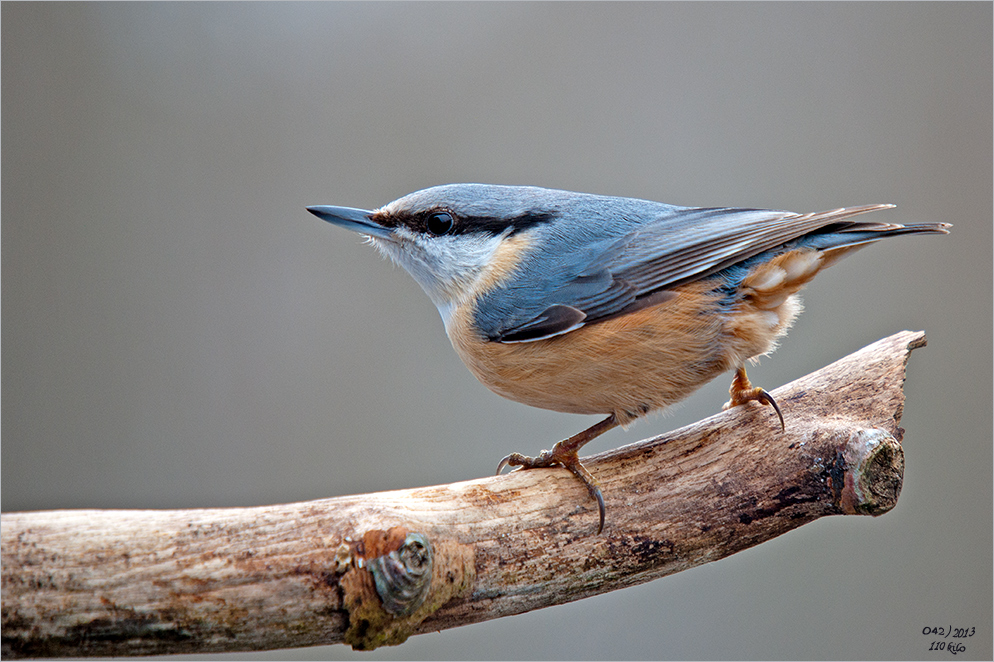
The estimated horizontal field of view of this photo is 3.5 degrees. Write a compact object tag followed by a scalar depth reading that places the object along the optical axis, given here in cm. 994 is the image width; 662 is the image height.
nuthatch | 322
